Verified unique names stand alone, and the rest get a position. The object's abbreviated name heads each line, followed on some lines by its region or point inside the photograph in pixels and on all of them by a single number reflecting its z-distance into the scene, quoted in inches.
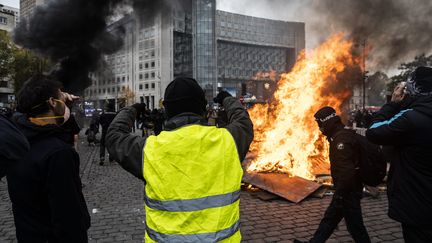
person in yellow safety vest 74.7
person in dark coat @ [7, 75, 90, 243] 83.9
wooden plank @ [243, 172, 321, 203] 275.7
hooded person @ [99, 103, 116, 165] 485.9
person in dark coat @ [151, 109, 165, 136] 691.9
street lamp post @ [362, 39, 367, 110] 458.2
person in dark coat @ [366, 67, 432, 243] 101.8
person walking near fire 157.8
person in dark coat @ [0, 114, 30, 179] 64.4
